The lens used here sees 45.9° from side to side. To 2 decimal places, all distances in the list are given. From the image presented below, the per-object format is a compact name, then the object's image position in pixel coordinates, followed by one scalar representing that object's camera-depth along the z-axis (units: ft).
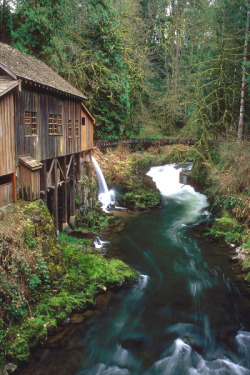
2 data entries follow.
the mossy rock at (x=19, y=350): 21.83
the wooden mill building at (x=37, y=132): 30.96
